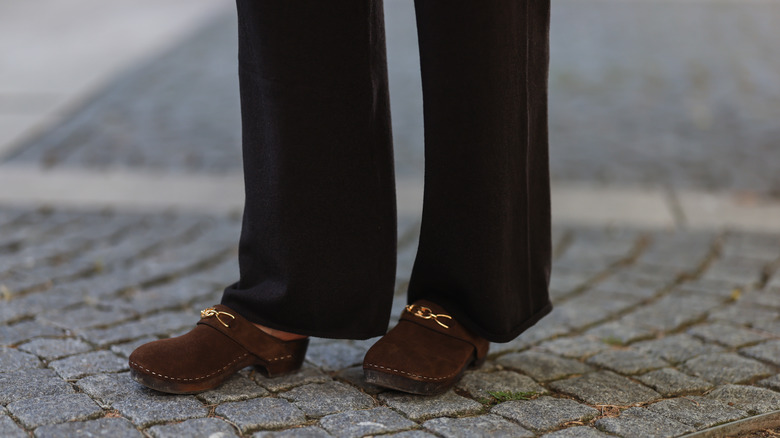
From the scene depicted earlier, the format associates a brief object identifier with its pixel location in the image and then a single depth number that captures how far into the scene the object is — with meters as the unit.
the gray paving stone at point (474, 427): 3.02
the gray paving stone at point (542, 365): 3.27
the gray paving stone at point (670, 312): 3.58
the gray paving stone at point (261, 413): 3.02
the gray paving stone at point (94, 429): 2.96
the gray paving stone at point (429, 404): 3.08
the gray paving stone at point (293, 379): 3.16
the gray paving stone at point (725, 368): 3.27
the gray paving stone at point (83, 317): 3.48
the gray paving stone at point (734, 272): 3.87
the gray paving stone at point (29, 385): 3.09
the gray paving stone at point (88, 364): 3.20
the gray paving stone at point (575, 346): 3.40
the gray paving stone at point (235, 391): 3.10
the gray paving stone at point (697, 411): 3.08
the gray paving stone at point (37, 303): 3.52
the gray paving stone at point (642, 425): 3.04
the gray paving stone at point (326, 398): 3.09
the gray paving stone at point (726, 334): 3.46
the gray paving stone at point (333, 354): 3.29
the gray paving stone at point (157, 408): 3.02
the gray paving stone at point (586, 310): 3.60
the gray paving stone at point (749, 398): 3.13
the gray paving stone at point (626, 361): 3.31
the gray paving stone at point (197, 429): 2.98
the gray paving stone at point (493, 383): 3.18
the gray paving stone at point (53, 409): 3.01
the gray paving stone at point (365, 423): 3.01
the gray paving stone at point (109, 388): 3.09
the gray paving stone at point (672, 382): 3.21
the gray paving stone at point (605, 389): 3.17
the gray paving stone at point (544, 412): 3.07
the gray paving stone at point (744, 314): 3.59
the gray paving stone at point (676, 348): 3.38
